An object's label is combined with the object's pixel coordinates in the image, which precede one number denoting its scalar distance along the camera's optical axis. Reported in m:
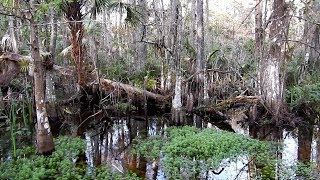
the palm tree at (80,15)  7.03
